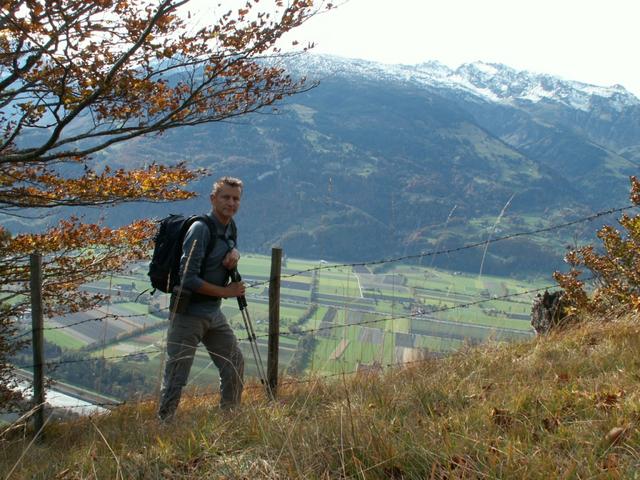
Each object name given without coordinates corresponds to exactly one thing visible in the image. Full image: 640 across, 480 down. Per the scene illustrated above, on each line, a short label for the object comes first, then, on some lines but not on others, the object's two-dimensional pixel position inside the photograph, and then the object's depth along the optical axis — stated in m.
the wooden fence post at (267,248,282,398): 5.06
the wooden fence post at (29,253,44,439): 5.00
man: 4.25
